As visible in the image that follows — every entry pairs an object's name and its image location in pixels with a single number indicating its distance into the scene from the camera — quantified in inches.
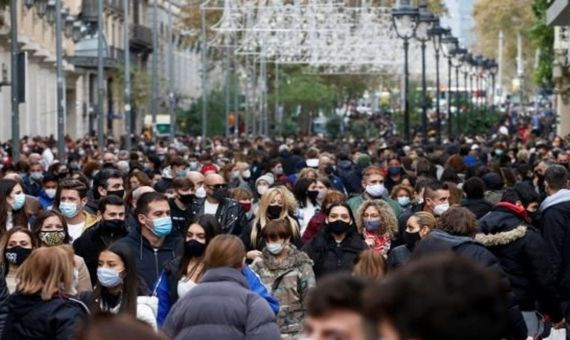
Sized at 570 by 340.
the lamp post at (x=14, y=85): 1363.2
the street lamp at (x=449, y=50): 2133.4
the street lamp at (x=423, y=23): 1647.6
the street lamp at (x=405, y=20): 1625.2
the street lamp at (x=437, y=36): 1847.9
